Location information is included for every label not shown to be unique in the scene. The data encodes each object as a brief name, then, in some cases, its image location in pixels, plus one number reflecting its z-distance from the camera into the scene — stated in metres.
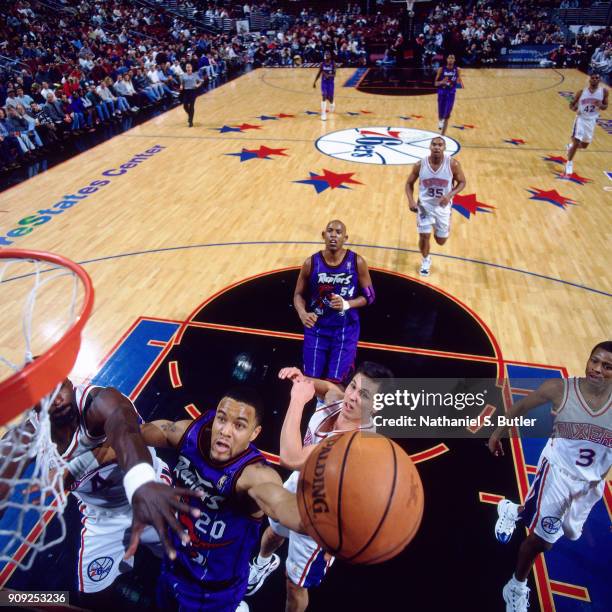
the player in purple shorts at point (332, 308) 4.07
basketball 1.63
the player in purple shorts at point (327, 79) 11.93
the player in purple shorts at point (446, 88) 10.51
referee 11.70
